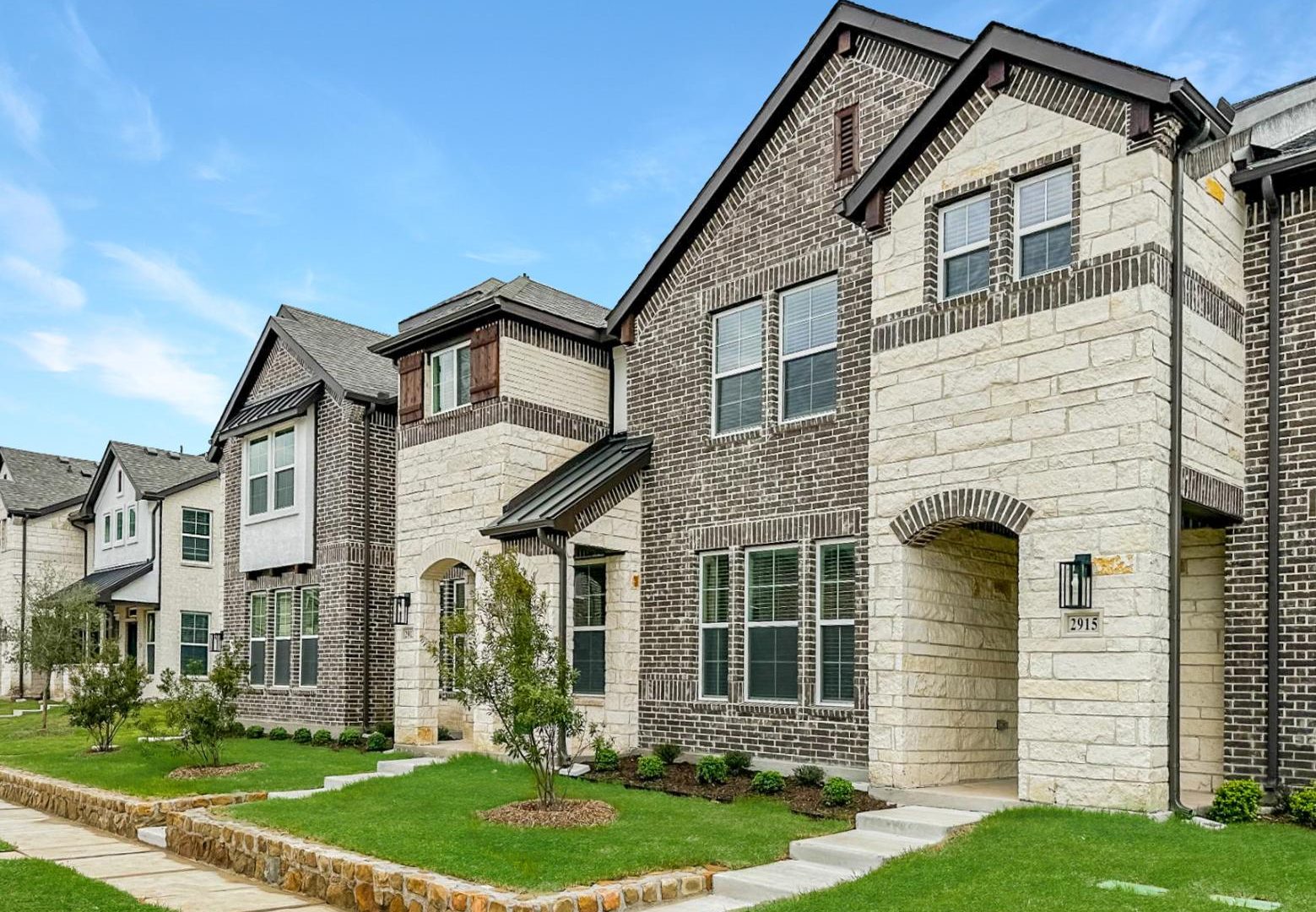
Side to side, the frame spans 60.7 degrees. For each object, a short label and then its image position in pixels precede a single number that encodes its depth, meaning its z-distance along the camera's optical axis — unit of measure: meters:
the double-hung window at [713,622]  15.08
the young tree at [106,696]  19.09
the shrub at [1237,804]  10.08
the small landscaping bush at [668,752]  14.93
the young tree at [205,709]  16.36
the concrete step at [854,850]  9.84
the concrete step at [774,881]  9.20
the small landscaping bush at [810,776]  13.12
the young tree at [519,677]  11.20
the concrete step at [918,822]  10.26
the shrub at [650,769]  14.21
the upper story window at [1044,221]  11.38
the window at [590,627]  16.66
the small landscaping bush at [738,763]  14.04
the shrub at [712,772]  13.75
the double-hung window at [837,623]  13.52
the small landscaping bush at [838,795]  12.09
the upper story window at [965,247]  12.07
